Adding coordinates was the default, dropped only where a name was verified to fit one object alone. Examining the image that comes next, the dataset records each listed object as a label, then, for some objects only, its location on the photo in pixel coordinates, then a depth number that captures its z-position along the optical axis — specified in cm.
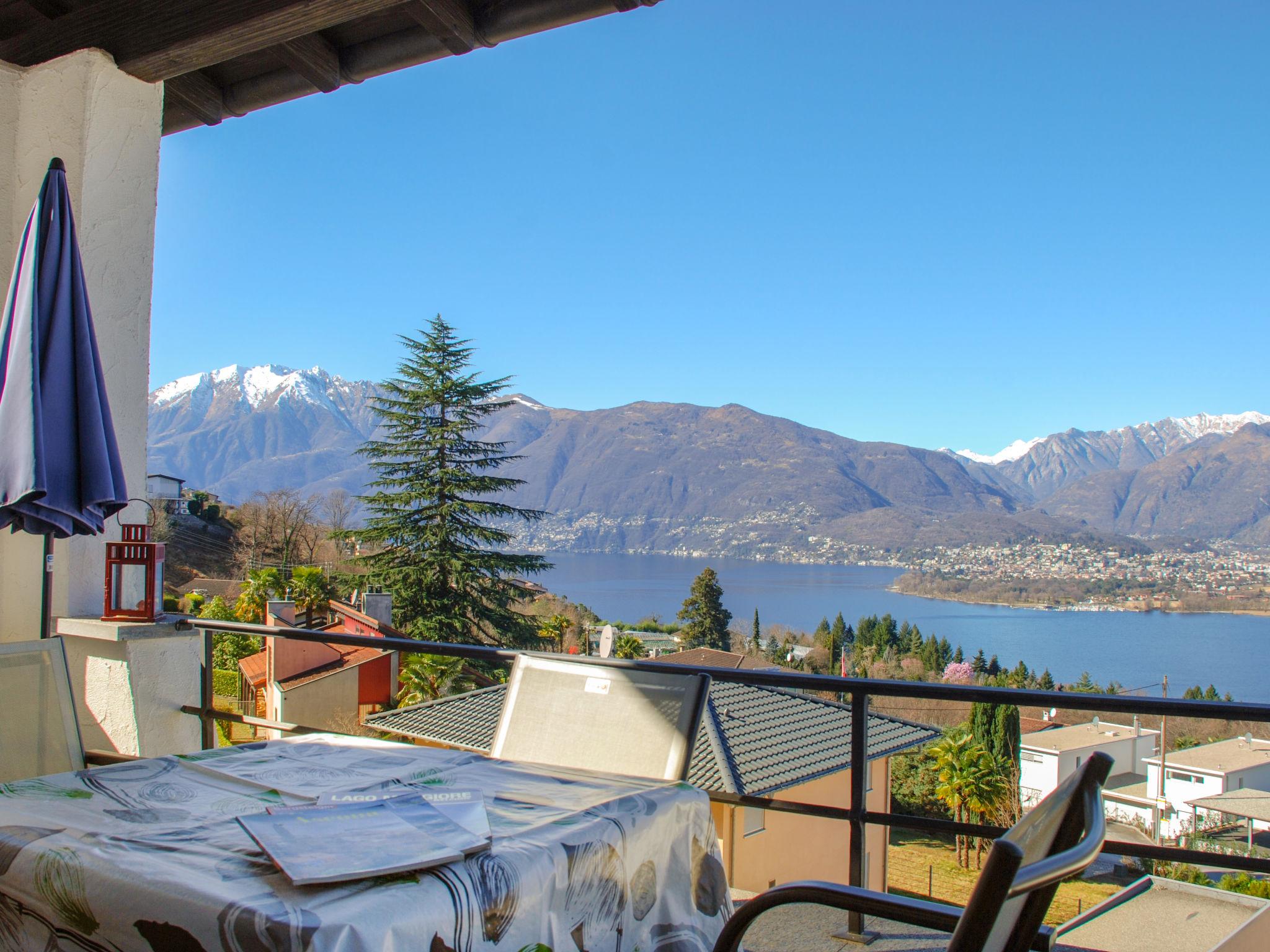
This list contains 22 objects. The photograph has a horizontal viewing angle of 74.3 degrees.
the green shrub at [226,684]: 2412
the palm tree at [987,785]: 2630
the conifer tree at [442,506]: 3219
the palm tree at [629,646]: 3700
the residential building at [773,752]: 1223
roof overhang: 230
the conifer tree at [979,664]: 4509
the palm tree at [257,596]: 2819
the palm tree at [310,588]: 2816
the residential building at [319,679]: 1959
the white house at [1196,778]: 2733
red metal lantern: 256
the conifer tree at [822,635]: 5622
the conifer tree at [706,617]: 4572
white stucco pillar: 262
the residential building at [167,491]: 4169
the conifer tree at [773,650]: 5059
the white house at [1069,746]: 2886
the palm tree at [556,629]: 3459
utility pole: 2332
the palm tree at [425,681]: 2225
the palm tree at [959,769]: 2655
